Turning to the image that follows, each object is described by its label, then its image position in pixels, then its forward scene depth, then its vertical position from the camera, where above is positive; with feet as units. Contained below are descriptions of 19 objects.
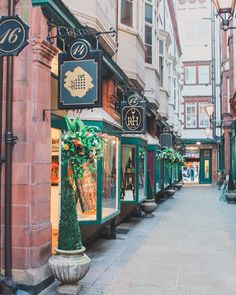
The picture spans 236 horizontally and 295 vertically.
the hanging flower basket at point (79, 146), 22.90 +1.17
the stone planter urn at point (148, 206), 52.08 -4.29
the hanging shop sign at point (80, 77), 23.45 +4.85
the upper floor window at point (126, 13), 47.05 +16.51
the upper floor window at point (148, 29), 59.47 +18.90
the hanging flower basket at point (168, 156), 70.30 +2.13
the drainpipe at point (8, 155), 20.40 +0.63
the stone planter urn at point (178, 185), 106.18 -3.75
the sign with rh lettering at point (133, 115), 44.04 +5.35
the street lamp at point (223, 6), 29.66 +10.84
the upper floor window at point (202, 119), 142.41 +16.13
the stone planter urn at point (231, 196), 69.53 -4.09
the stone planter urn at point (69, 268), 20.74 -4.61
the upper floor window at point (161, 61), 77.87 +19.06
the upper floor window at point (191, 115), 143.74 +17.56
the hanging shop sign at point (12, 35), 18.03 +5.42
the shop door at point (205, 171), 139.85 -0.45
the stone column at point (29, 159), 21.11 +0.46
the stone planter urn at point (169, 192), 80.53 -4.08
